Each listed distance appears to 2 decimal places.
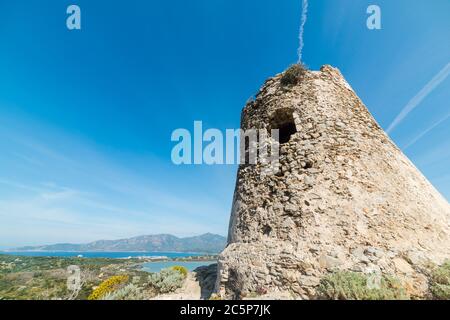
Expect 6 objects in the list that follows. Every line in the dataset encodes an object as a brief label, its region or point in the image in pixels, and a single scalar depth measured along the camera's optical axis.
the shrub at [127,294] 6.20
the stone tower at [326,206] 5.18
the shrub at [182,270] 8.77
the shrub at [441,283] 4.30
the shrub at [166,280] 7.64
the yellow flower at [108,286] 6.48
